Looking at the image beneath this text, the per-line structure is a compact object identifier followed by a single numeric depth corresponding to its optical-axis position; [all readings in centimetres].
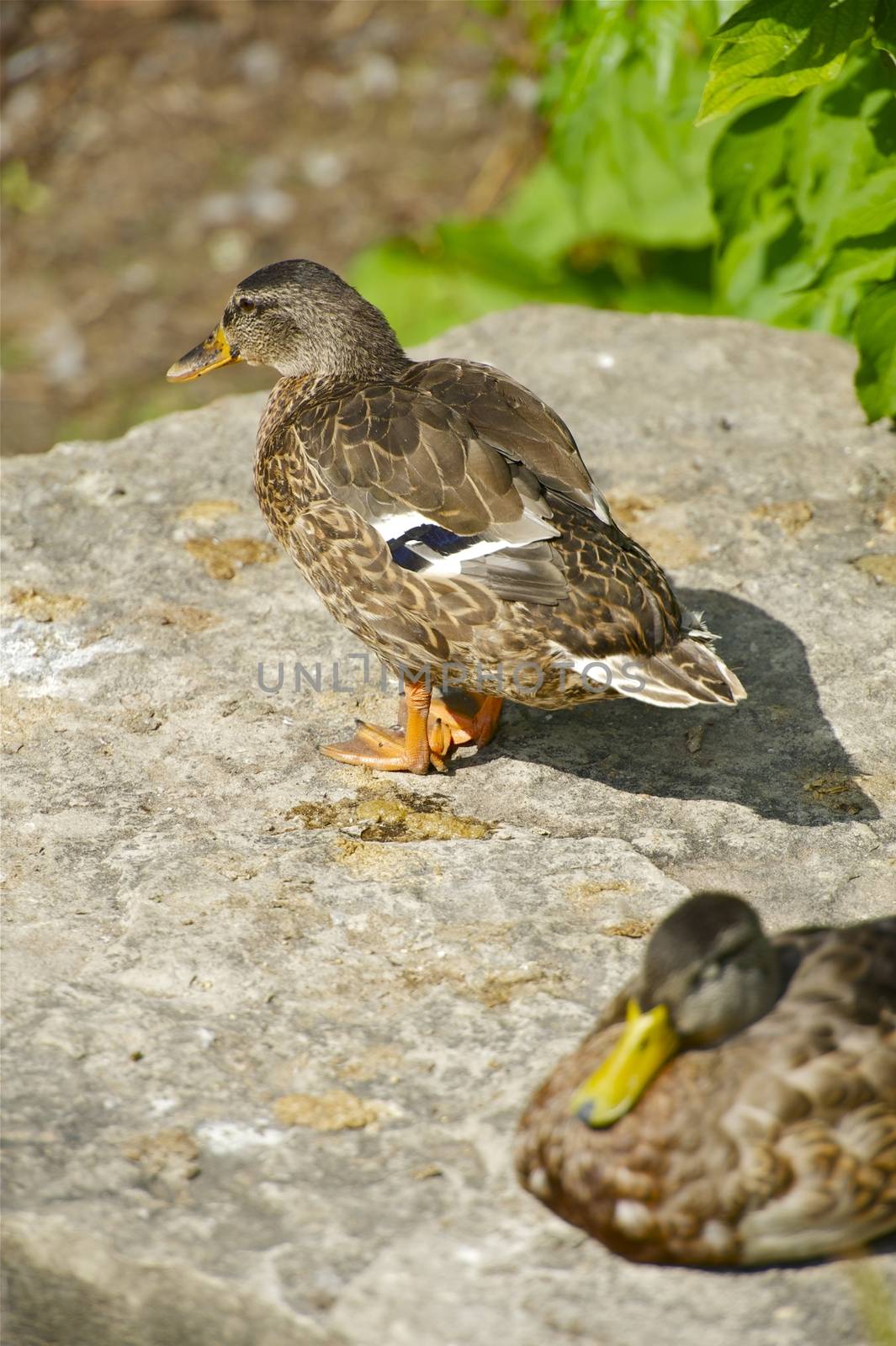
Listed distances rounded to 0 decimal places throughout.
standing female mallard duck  760
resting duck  509
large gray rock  531
